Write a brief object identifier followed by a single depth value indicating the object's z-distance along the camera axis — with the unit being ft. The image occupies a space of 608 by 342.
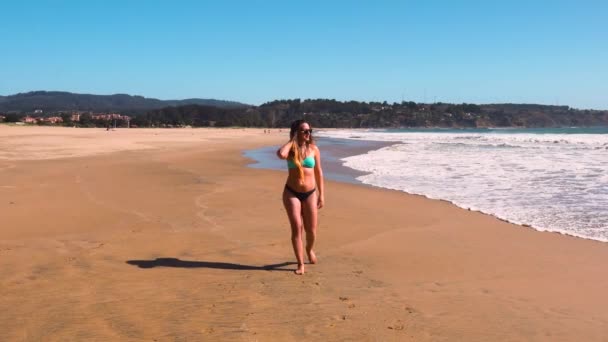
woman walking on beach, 17.98
